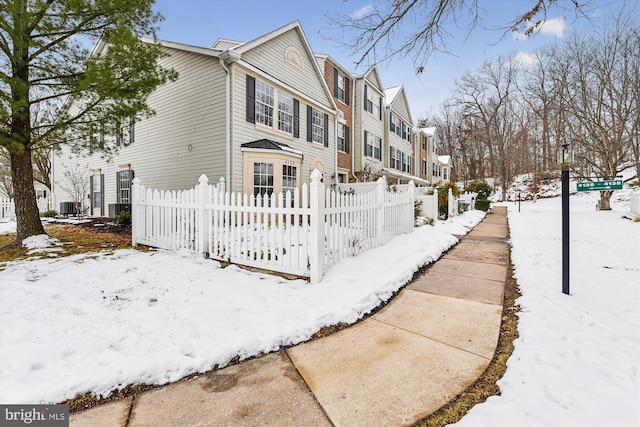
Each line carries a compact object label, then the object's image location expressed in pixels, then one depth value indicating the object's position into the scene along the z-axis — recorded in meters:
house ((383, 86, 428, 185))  21.52
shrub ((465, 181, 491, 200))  25.26
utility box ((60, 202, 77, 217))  14.17
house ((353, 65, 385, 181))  17.55
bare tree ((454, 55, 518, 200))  31.70
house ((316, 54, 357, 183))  15.49
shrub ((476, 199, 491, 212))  19.27
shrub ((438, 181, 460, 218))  12.99
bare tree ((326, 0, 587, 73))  3.22
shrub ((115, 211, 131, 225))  10.13
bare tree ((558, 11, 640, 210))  14.51
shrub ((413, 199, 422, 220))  11.42
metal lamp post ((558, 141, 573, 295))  3.83
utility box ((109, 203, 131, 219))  11.37
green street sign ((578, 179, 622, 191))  3.58
